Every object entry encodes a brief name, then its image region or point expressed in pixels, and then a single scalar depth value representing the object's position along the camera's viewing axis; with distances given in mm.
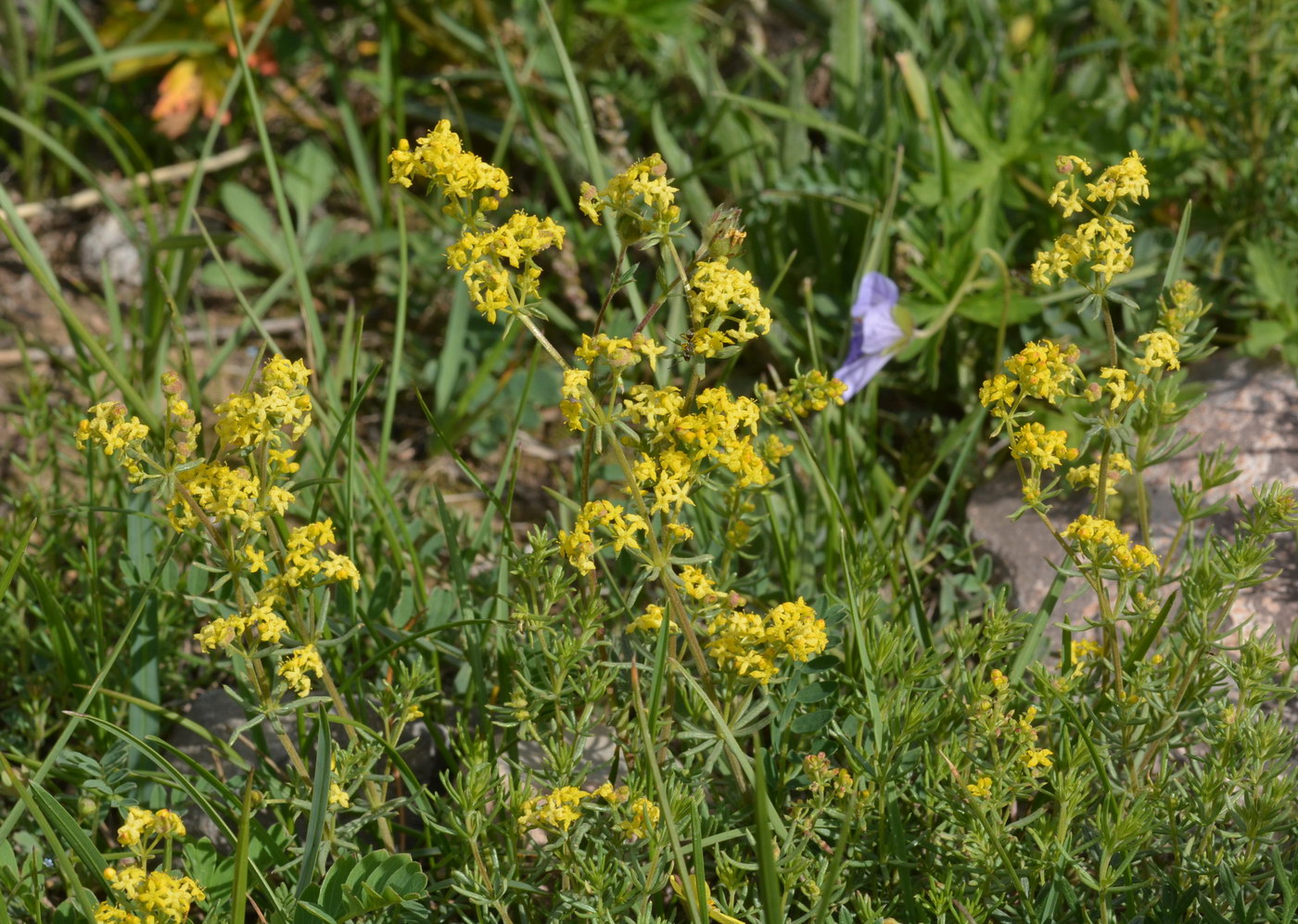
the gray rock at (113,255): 2089
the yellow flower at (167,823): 1902
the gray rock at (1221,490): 1980
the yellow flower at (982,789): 1913
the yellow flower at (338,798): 1915
